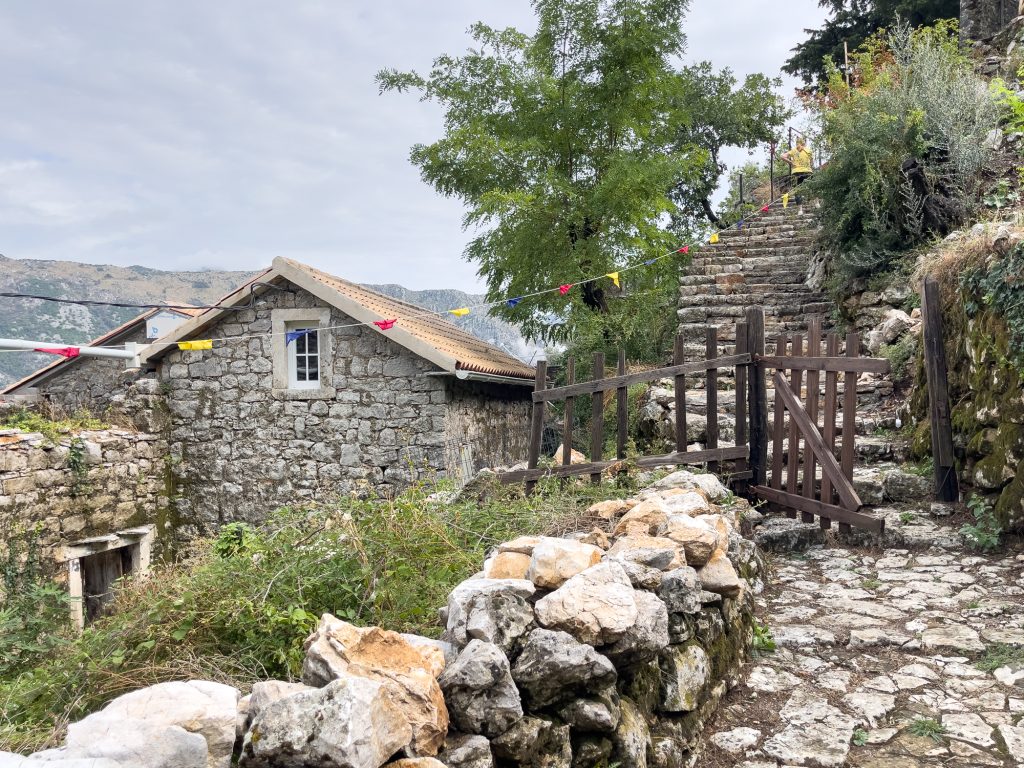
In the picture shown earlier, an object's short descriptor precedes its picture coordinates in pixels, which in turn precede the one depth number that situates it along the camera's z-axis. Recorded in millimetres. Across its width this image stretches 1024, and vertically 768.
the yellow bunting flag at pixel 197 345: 9961
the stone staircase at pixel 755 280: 11695
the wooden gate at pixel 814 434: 5406
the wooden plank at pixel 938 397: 5801
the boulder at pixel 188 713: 1663
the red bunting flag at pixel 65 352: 8253
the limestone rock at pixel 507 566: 2851
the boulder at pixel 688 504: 3945
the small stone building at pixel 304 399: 9680
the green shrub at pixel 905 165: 9500
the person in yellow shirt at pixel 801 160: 17578
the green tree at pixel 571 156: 12531
